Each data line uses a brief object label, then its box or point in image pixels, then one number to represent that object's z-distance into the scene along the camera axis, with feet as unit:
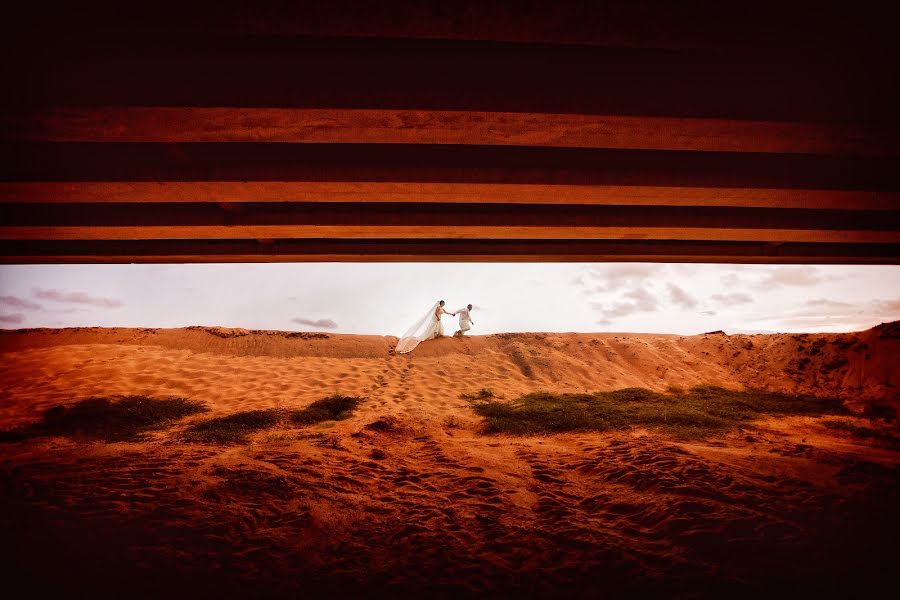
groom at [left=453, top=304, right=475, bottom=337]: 44.70
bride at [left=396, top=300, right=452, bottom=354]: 41.23
